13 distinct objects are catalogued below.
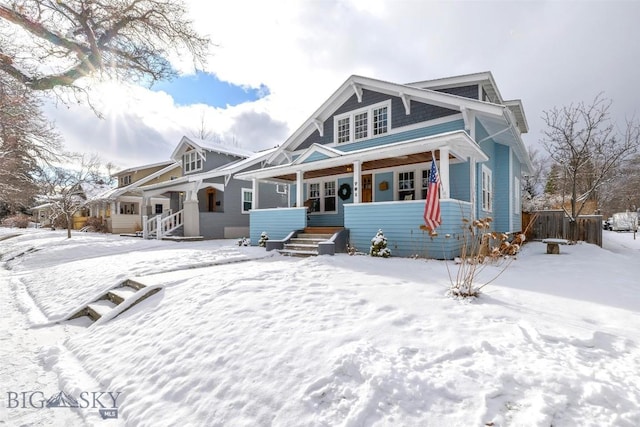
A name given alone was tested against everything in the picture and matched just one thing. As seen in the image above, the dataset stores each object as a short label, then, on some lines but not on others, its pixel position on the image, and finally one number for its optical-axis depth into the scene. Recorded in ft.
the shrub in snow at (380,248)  26.30
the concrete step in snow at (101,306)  16.53
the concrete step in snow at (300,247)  29.86
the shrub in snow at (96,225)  80.18
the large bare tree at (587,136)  42.96
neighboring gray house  52.85
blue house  27.09
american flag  21.92
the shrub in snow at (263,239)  37.41
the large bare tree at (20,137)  28.25
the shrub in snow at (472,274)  13.44
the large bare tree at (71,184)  62.64
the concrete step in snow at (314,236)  31.65
